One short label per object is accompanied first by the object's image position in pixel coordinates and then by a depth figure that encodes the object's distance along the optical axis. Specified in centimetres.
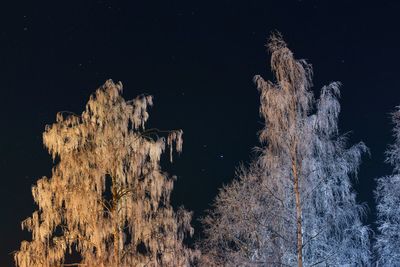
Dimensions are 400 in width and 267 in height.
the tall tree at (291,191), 1728
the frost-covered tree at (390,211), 2302
